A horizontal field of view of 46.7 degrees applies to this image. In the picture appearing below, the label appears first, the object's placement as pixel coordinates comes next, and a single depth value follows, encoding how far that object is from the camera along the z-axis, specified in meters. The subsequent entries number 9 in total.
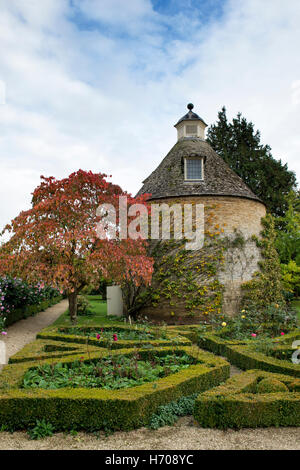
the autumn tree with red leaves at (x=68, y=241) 11.73
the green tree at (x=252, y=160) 29.61
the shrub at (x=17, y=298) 14.27
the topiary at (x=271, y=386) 5.95
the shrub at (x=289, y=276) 21.10
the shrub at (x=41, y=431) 4.79
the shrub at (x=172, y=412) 5.26
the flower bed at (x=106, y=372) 6.07
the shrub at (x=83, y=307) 19.95
